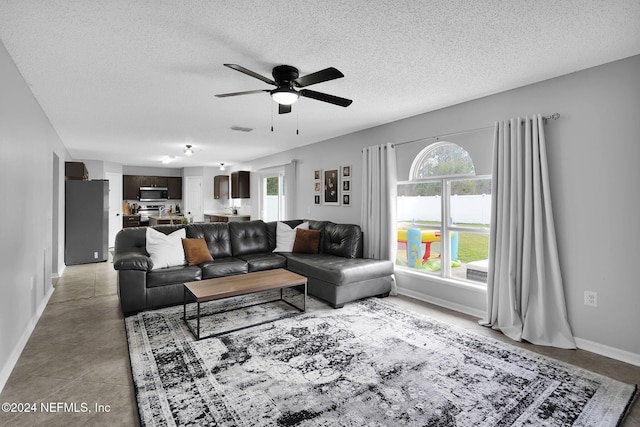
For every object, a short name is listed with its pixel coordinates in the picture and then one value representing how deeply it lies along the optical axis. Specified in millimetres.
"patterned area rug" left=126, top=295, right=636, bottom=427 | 1910
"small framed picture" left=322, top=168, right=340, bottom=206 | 5715
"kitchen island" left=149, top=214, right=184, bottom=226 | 8488
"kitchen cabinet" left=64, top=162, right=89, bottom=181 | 6305
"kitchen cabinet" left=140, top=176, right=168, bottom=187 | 9852
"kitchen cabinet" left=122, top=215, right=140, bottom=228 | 9359
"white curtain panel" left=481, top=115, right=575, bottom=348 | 2963
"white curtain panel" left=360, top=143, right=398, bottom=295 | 4566
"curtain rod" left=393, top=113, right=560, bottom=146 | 2980
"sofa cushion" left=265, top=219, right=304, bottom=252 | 5344
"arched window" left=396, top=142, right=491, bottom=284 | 3785
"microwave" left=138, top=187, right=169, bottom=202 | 9809
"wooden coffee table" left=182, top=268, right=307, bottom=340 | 3049
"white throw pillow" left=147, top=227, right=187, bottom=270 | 3943
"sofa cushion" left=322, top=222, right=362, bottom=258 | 4730
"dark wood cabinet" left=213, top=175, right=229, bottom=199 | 9748
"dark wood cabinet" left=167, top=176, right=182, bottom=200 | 10289
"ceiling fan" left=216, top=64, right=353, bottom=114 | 2555
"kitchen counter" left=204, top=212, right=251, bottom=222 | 8914
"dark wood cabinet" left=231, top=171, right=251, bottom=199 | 8867
